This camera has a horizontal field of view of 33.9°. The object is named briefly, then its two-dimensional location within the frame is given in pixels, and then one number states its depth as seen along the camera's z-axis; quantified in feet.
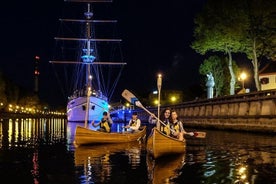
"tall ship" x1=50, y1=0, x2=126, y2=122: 294.66
